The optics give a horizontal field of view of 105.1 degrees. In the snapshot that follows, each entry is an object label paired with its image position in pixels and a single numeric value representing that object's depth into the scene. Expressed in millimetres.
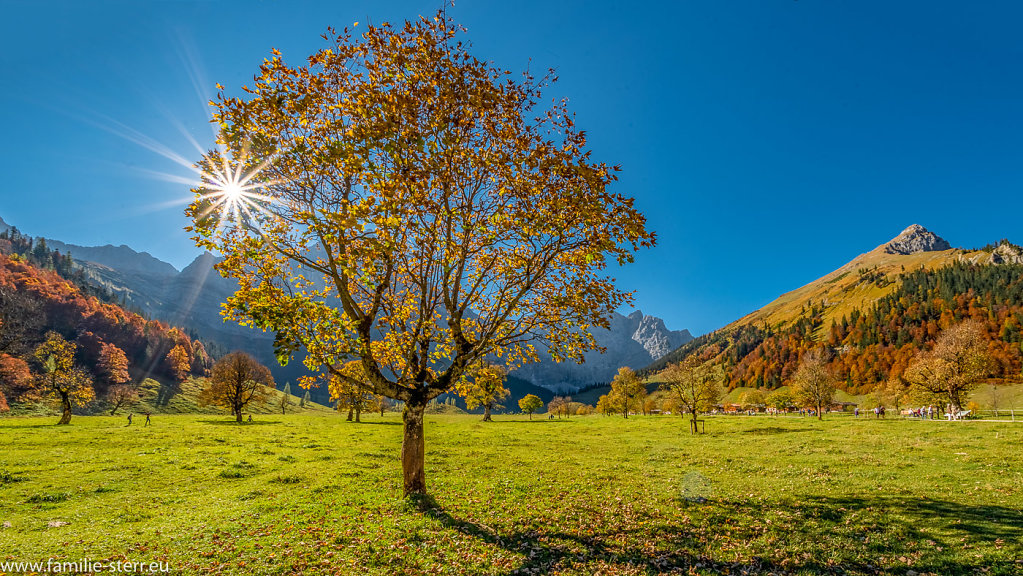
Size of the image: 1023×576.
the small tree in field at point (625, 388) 116062
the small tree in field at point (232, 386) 71750
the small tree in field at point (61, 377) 53719
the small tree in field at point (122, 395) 99250
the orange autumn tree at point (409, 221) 13484
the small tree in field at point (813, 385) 81750
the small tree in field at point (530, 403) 122969
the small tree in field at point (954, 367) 66625
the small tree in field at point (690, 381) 57272
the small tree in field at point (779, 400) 119438
